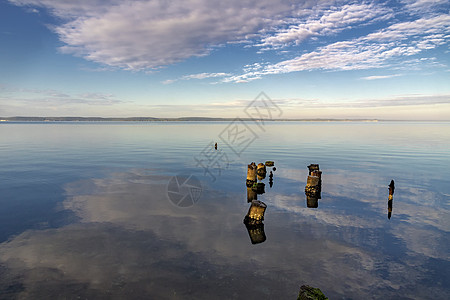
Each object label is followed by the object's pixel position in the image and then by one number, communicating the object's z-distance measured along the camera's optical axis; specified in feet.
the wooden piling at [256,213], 57.47
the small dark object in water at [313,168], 95.17
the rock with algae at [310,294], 26.78
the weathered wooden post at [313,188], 80.45
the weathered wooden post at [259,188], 86.82
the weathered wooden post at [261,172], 105.70
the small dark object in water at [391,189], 69.46
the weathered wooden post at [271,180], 99.15
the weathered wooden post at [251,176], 92.73
